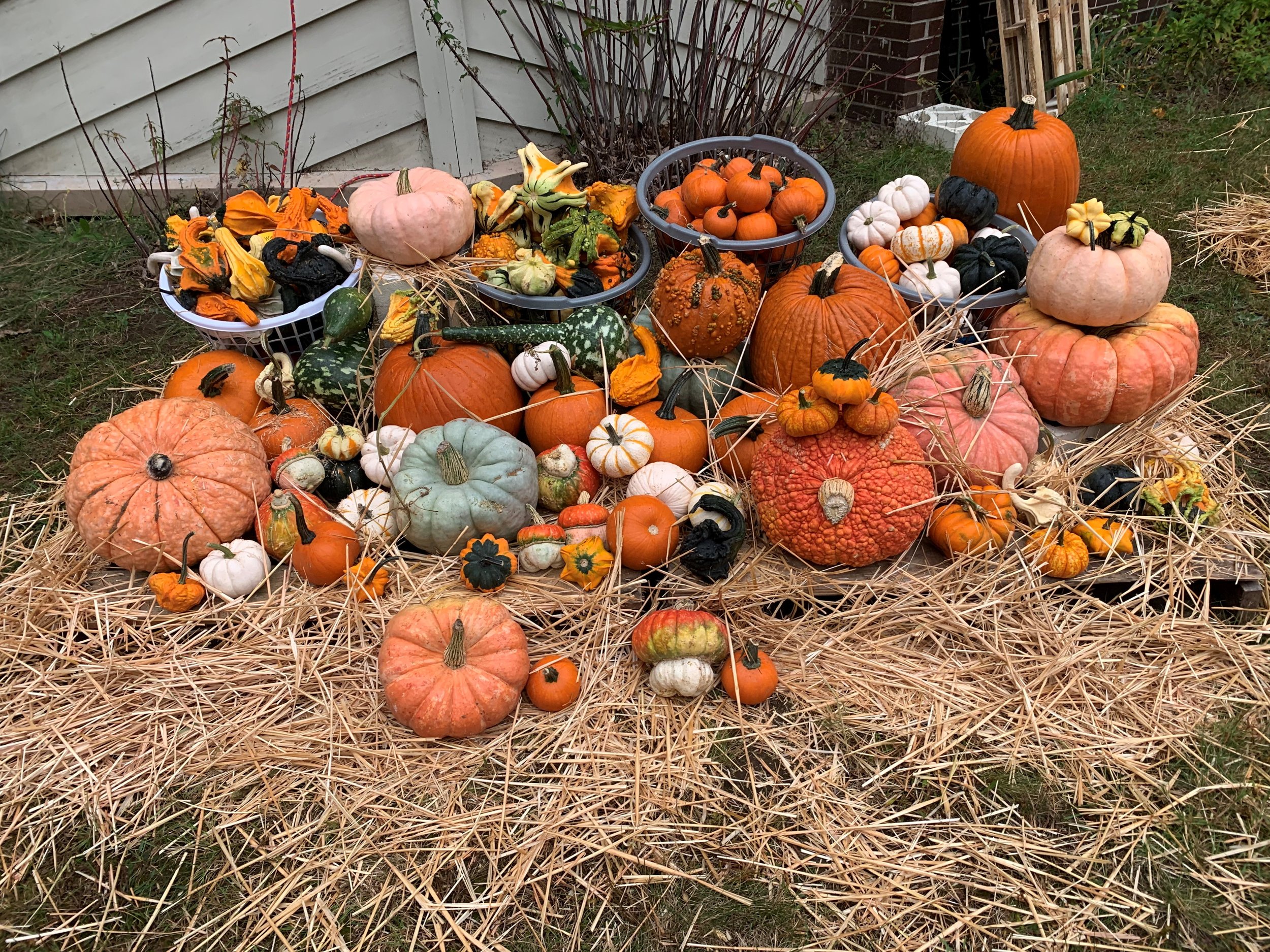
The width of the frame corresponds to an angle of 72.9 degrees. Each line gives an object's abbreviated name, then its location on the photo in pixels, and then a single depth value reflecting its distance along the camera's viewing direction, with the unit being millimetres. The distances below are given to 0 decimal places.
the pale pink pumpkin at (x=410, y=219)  4035
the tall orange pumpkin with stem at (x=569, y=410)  3689
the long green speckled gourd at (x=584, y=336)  3773
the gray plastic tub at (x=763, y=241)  4004
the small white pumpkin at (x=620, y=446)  3477
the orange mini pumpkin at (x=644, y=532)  3205
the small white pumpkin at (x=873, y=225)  4188
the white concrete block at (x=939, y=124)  6547
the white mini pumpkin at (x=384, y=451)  3518
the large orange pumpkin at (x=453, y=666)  2750
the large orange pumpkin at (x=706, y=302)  3672
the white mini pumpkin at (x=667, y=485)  3418
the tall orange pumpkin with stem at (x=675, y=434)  3596
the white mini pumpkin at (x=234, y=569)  3246
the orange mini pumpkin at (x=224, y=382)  3910
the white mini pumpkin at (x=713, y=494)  3215
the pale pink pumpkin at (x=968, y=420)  3393
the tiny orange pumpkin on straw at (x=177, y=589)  3189
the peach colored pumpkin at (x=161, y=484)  3271
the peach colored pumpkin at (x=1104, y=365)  3531
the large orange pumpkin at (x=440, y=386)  3734
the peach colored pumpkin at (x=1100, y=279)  3482
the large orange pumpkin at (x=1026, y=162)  4453
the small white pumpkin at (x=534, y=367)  3760
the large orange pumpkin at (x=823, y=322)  3586
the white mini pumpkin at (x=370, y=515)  3361
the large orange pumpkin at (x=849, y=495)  3082
